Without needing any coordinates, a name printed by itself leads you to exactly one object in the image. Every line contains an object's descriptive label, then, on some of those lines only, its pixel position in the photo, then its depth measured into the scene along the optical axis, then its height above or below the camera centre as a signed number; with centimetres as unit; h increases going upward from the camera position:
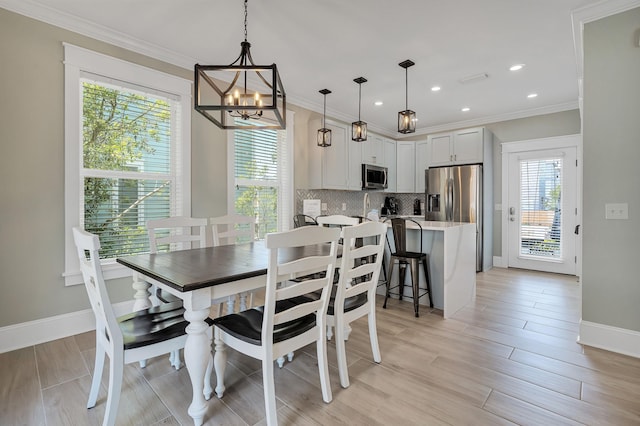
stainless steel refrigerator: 496 +28
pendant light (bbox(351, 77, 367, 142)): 362 +99
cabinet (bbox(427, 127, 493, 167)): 507 +116
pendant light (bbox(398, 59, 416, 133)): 303 +92
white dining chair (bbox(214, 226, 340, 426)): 143 -62
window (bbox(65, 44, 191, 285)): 260 +61
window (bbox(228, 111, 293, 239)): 382 +49
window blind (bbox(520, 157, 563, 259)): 485 +6
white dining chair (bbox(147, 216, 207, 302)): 222 -16
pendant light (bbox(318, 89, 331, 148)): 418 +109
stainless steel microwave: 528 +65
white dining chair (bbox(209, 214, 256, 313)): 277 -19
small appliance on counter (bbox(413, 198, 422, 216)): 635 +9
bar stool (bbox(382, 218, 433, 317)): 307 -50
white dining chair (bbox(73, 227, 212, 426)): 139 -62
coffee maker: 645 +11
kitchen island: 303 -52
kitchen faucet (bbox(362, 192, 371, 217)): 584 +13
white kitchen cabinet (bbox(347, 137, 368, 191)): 503 +79
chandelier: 174 +74
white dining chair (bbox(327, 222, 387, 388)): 180 -54
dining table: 148 -36
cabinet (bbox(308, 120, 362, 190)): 459 +82
